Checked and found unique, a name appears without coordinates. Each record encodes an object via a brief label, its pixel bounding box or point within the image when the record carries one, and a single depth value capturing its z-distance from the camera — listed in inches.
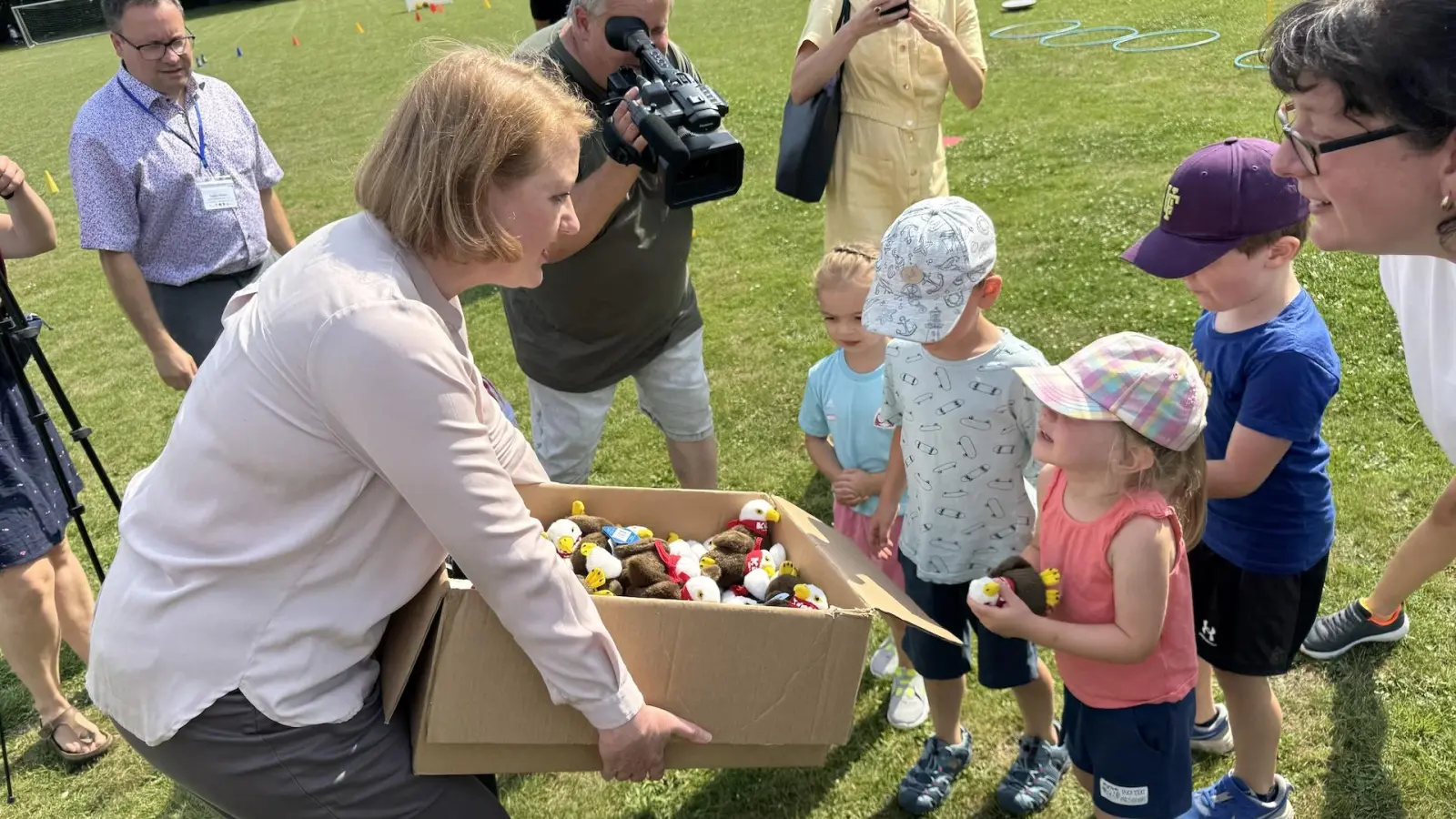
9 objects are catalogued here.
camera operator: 111.9
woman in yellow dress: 145.4
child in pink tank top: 77.9
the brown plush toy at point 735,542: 93.0
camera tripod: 121.3
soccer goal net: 1323.8
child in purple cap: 86.6
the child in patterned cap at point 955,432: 91.8
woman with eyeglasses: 60.8
